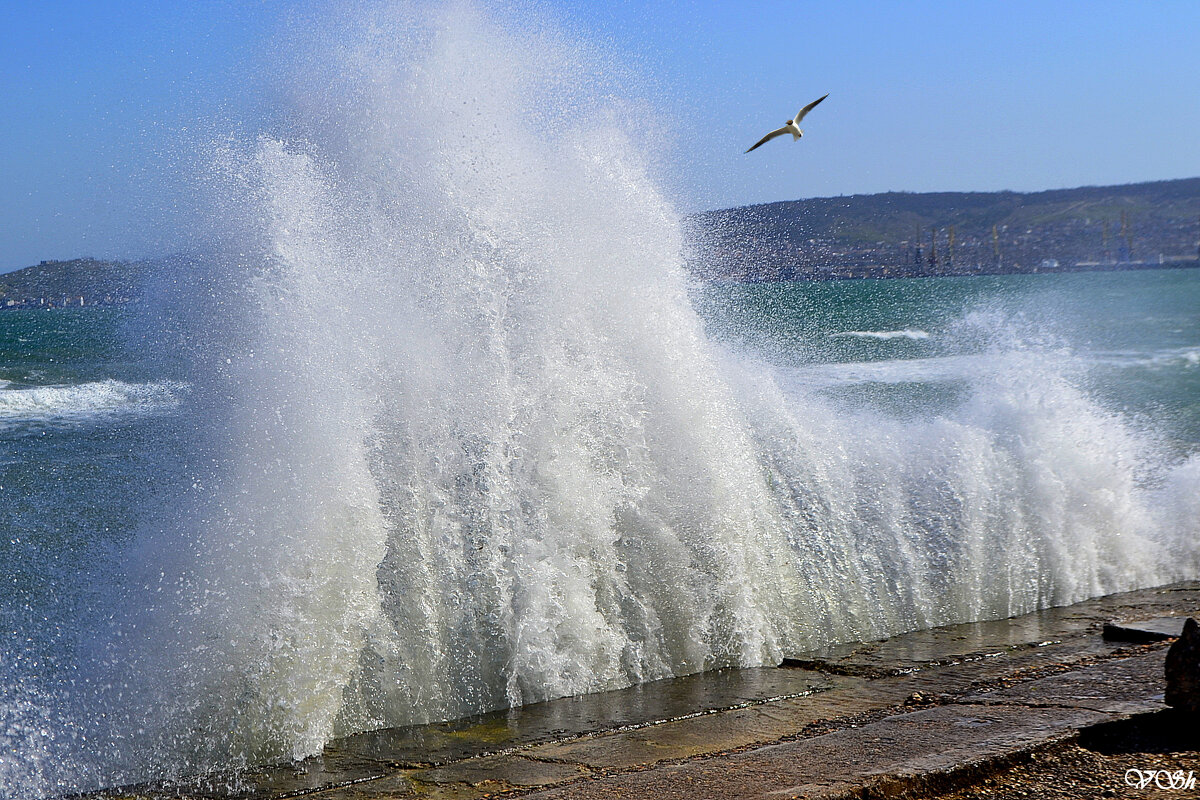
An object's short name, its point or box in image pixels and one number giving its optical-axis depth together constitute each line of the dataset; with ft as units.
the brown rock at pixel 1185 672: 23.84
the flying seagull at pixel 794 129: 40.41
